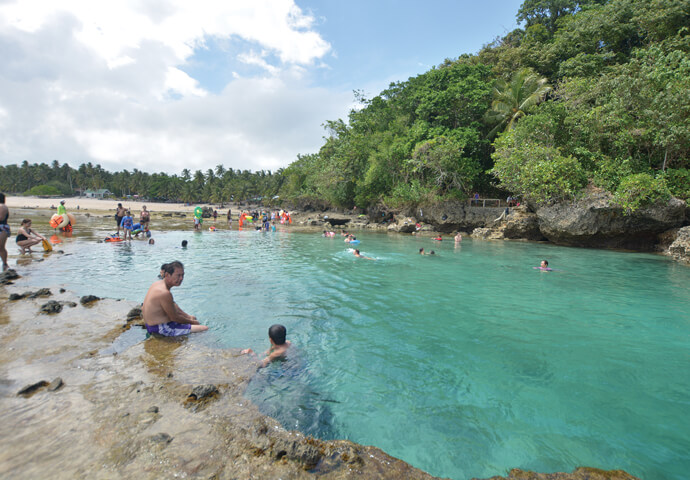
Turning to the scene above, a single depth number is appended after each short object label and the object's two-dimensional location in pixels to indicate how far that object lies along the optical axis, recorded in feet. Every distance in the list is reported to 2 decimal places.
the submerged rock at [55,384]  12.86
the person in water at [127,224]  62.64
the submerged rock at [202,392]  12.83
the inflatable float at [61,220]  67.21
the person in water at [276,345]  16.85
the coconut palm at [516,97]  92.68
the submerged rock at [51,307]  21.90
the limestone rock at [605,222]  62.80
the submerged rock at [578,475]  9.94
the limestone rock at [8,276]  29.18
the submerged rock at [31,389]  12.41
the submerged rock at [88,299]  24.63
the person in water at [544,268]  45.41
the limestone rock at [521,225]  84.84
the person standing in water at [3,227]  29.75
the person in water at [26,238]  43.03
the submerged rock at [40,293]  25.18
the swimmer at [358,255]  53.06
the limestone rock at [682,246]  54.39
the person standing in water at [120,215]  64.76
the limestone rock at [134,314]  22.04
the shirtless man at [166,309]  18.61
